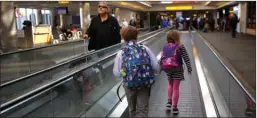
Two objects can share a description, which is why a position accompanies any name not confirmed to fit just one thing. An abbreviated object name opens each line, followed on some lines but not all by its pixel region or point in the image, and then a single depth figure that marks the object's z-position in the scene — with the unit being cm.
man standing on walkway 488
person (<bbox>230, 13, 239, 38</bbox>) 1975
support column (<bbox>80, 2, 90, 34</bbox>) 2225
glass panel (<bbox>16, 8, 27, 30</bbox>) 2741
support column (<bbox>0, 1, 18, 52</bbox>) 1260
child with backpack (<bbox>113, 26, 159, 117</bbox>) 302
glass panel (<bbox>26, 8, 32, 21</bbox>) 2982
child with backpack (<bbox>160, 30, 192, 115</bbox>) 410
